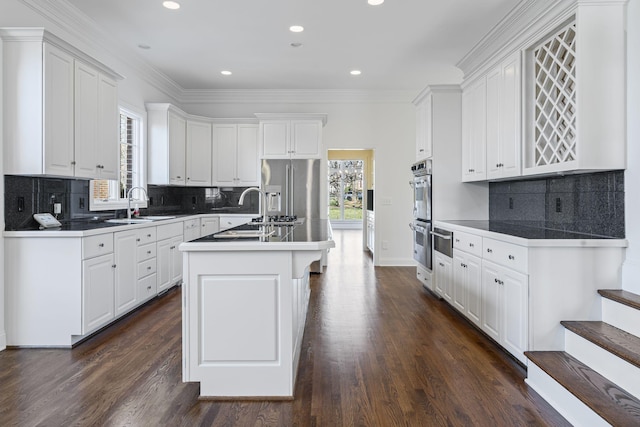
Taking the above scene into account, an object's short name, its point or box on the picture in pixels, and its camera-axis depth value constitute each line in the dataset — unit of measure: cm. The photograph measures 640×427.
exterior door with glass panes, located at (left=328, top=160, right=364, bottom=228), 1362
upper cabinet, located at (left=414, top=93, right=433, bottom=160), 466
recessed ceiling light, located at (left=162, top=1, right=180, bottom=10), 368
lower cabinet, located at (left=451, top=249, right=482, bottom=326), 335
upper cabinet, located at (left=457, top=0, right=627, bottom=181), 255
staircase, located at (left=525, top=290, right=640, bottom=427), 189
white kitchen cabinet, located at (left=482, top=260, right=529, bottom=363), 259
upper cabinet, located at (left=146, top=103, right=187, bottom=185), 558
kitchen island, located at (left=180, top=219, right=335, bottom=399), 227
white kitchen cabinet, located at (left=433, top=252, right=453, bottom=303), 409
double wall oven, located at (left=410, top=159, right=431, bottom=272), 469
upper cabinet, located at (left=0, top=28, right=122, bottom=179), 299
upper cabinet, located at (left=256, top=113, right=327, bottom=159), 619
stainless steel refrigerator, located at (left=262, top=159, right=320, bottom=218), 619
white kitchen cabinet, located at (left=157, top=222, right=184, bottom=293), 457
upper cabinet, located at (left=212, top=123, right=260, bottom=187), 651
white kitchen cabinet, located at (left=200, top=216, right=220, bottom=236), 594
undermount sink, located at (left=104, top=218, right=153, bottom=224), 405
